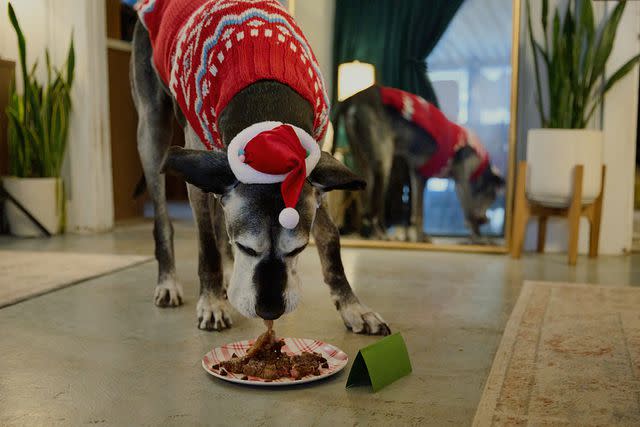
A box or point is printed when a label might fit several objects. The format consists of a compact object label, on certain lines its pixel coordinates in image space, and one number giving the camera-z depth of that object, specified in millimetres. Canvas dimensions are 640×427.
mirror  3711
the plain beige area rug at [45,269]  2618
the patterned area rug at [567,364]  1407
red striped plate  1557
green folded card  1537
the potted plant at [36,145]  4215
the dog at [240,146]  1434
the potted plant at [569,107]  3359
